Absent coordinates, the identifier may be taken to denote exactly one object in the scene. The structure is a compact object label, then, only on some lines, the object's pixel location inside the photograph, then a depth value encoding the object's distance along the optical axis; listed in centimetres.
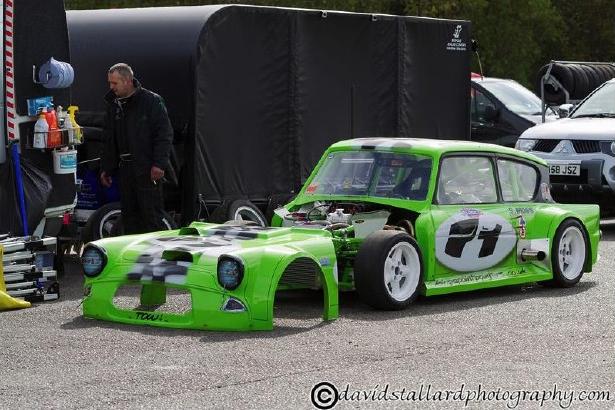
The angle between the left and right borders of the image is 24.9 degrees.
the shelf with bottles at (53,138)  1191
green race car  978
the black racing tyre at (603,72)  2270
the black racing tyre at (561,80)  2198
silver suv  1659
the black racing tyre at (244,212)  1387
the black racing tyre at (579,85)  2195
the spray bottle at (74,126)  1229
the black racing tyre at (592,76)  2200
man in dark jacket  1277
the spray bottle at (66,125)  1220
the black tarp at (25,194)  1176
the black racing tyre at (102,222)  1350
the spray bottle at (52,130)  1198
